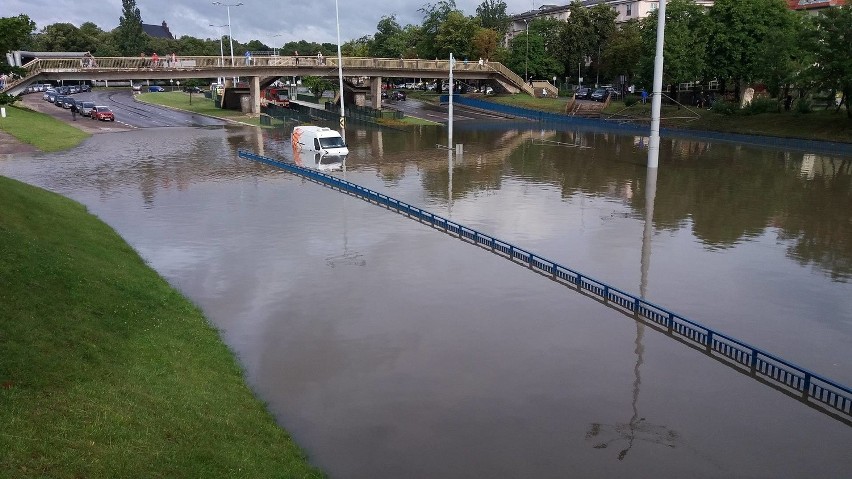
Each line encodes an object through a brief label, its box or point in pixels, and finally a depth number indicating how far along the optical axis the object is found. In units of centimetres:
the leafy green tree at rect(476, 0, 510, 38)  12356
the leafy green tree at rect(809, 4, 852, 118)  4806
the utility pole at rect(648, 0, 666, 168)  3262
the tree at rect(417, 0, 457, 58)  10652
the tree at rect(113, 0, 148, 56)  12319
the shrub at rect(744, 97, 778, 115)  6138
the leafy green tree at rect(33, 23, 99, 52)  13062
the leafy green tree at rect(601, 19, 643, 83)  8644
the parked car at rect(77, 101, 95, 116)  6950
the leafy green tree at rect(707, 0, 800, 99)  6328
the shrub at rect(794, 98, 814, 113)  5716
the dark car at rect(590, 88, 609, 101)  8632
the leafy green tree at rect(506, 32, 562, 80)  9894
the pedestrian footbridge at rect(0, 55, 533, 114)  6119
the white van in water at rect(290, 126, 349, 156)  4369
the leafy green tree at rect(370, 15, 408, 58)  11598
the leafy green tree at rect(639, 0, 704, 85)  6494
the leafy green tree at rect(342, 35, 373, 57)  10676
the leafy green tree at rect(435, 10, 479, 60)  10094
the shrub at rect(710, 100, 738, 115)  6322
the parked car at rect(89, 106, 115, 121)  6712
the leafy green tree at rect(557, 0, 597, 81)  9400
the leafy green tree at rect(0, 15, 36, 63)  2550
